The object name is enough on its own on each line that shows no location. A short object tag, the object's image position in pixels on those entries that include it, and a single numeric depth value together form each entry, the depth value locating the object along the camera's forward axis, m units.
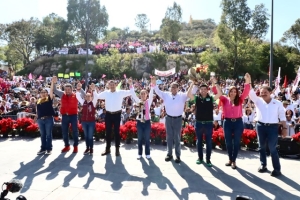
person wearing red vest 6.24
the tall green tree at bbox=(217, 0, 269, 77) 31.55
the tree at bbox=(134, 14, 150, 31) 92.19
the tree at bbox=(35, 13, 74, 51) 47.44
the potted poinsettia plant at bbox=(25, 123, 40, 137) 8.24
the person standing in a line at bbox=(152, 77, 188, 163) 5.62
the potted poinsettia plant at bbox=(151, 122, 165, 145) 7.24
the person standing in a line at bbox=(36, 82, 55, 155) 6.21
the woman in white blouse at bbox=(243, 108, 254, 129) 8.81
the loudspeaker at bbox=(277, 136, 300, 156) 6.13
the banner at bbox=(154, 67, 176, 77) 17.48
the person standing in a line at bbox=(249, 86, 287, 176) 4.82
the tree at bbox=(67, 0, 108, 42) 49.44
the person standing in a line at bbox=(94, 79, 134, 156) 6.07
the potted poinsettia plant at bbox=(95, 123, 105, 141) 7.80
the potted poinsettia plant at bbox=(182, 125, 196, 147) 6.99
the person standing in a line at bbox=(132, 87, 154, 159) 5.90
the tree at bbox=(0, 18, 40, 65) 44.93
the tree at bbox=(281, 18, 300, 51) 40.88
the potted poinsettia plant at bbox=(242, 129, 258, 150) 6.63
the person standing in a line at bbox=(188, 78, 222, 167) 5.34
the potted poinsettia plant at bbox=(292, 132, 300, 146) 6.11
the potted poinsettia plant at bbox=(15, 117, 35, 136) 8.39
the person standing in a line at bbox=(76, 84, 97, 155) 6.22
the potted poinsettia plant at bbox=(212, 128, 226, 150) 6.63
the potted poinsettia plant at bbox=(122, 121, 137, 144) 7.39
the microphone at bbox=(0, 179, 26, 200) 2.07
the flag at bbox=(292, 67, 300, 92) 12.75
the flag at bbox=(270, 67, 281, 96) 12.23
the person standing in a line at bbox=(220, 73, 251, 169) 5.18
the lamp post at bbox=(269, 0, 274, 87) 12.37
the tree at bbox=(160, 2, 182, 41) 60.06
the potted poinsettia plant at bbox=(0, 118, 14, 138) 8.28
